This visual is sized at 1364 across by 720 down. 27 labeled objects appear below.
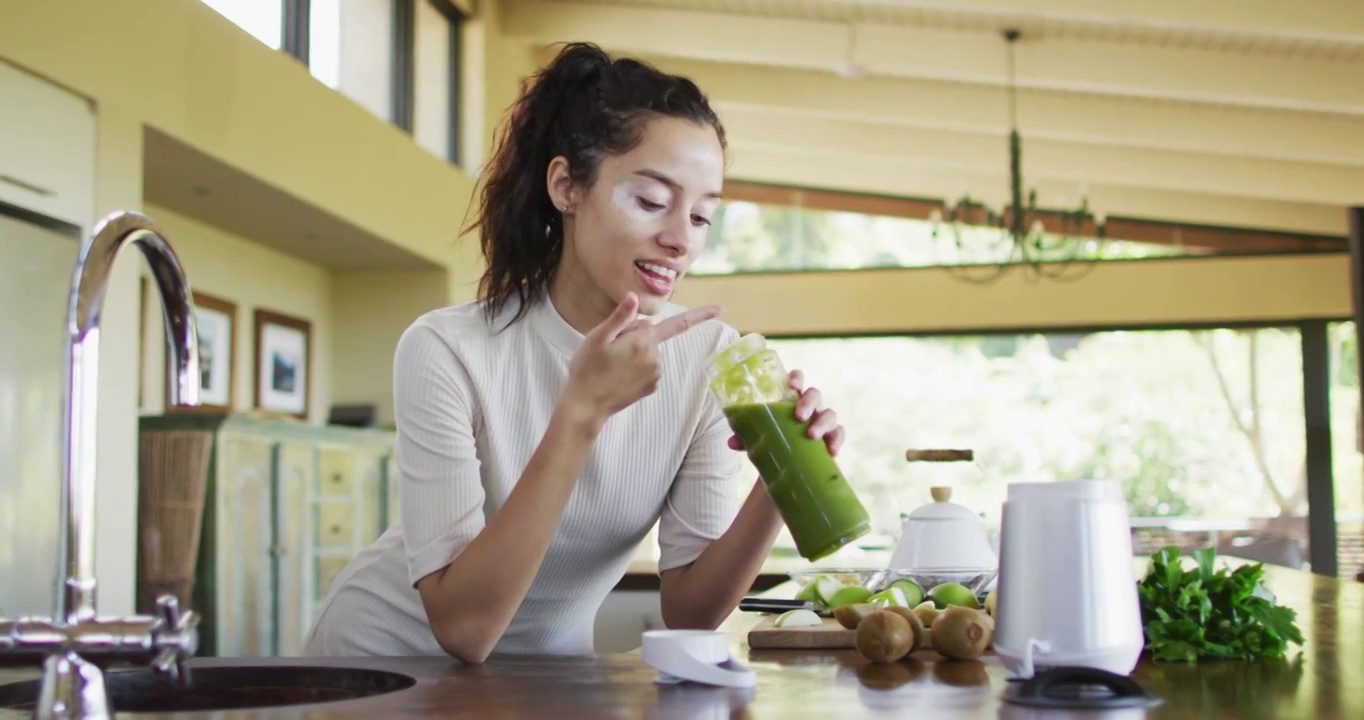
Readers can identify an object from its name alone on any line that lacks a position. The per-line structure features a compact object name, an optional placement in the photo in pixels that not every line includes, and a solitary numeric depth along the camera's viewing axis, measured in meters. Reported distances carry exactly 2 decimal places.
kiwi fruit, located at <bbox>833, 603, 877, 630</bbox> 1.63
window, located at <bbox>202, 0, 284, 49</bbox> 5.14
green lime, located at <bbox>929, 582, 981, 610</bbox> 1.84
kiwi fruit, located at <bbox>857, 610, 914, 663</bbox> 1.44
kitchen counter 1.11
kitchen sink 1.41
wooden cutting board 1.64
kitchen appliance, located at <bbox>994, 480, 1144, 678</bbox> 1.21
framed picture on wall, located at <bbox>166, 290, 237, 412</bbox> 6.02
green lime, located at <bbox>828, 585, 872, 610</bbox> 1.92
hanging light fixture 7.25
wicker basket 4.98
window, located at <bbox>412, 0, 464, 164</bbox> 7.16
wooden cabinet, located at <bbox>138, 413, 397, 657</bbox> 5.13
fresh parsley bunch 1.42
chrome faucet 0.94
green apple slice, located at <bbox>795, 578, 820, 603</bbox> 2.09
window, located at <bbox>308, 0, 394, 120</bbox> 5.98
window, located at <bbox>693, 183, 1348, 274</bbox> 9.59
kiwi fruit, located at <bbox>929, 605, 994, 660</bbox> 1.45
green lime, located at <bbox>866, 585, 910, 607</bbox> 1.81
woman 1.45
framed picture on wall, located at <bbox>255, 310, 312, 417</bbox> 6.60
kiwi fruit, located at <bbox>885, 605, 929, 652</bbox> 1.53
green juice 1.45
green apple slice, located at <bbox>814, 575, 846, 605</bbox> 2.03
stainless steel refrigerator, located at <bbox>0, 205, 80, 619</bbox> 3.77
